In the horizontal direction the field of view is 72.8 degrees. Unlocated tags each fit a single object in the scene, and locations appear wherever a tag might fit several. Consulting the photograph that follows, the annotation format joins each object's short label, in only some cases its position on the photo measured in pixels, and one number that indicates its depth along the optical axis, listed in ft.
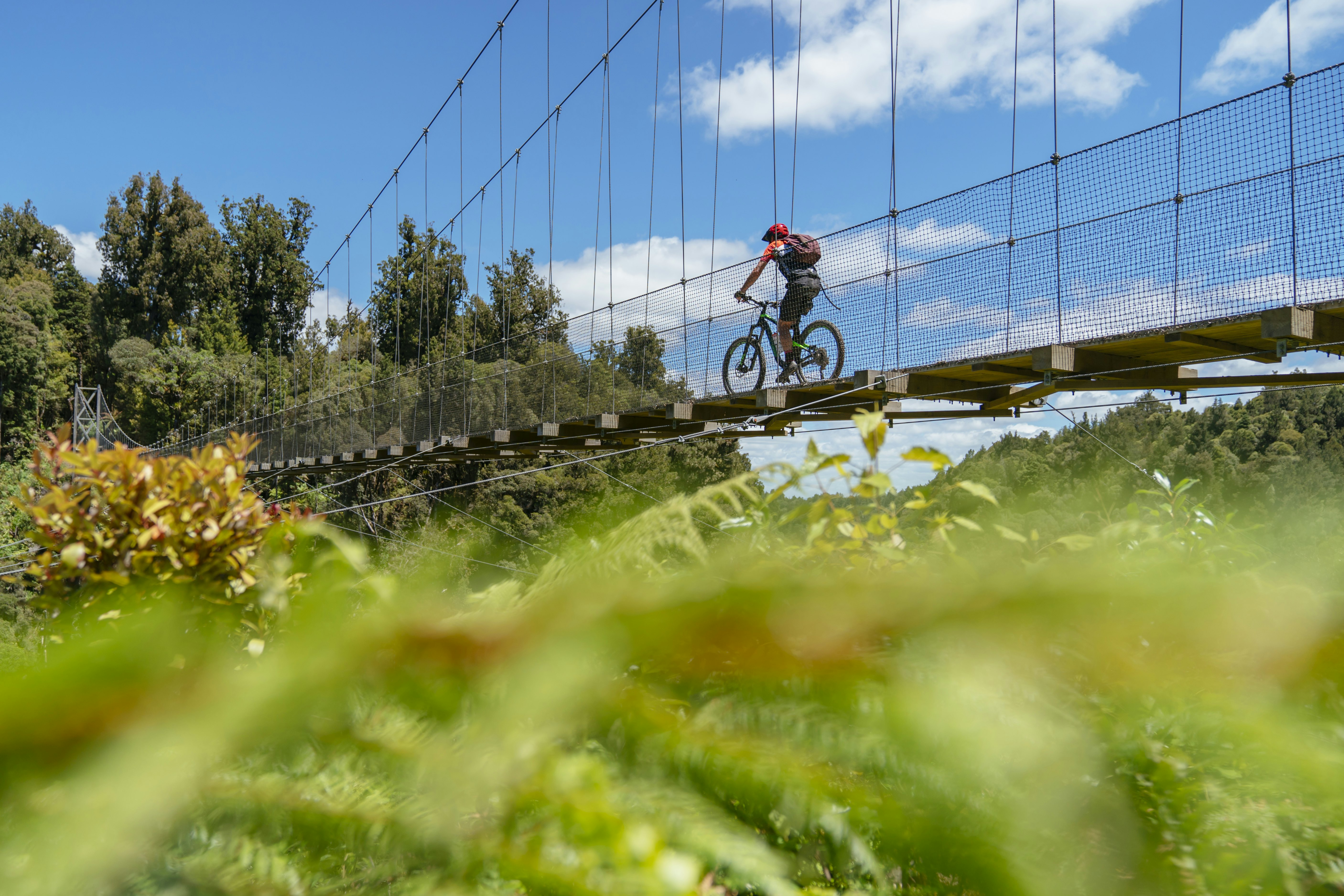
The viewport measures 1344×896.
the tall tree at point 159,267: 118.83
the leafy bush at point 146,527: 4.34
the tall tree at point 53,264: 129.29
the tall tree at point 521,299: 102.27
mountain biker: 24.25
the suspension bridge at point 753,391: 16.05
